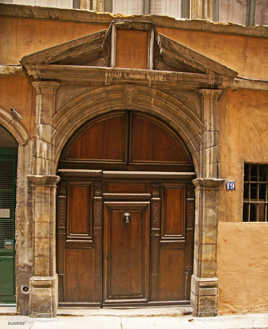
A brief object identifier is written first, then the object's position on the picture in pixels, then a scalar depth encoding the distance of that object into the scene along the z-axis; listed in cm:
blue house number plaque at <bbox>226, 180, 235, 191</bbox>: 487
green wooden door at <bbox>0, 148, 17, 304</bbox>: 471
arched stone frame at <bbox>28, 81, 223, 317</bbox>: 449
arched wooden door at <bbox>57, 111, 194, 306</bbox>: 479
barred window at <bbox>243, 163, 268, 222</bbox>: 514
